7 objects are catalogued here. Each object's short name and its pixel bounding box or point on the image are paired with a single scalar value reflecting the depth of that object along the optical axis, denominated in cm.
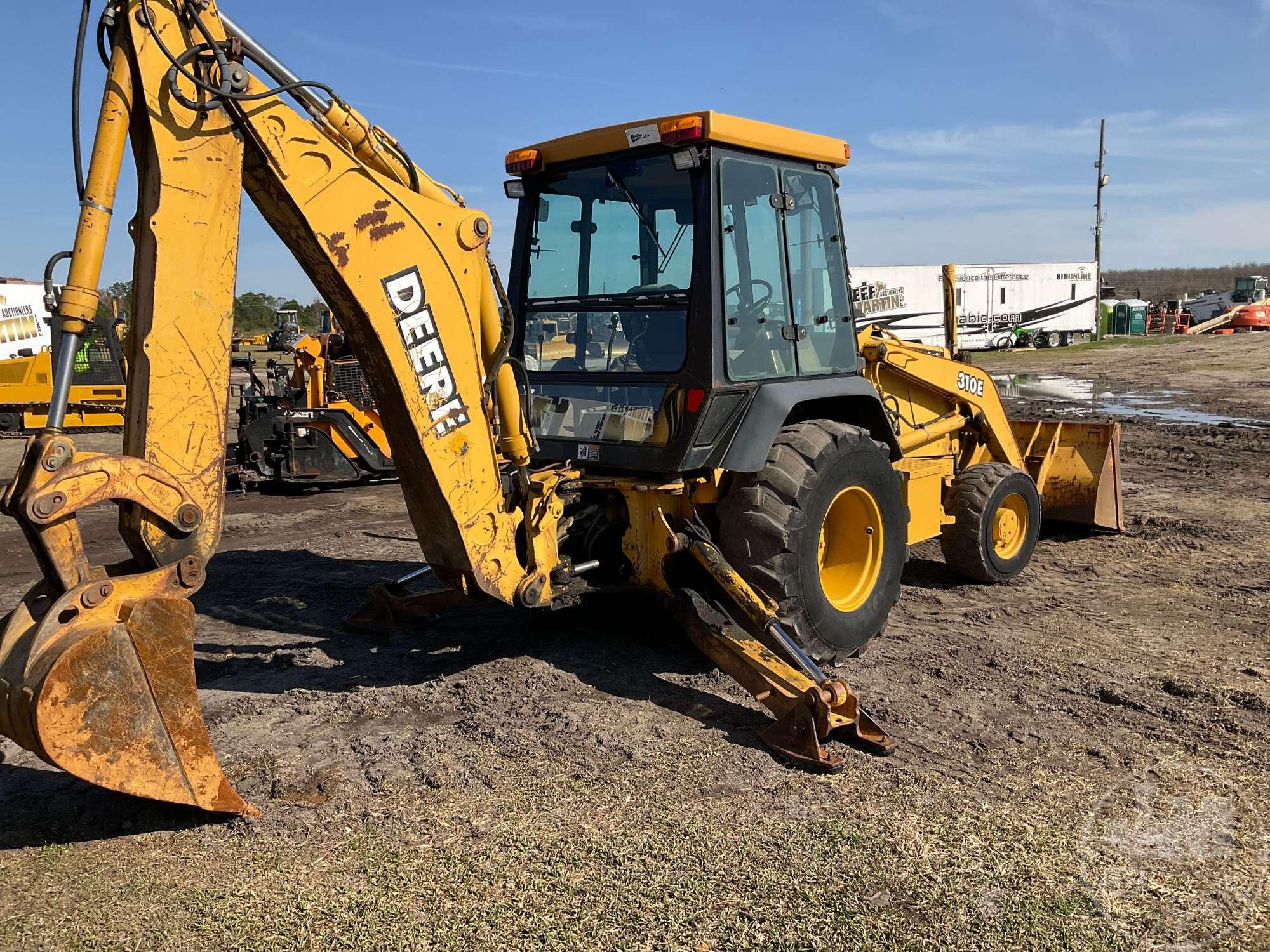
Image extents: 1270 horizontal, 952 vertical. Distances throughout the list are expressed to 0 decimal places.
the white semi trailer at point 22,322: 2561
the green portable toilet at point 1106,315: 4247
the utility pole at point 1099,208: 4088
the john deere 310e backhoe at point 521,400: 311
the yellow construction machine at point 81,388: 1805
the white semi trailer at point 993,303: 3272
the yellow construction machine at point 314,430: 1149
